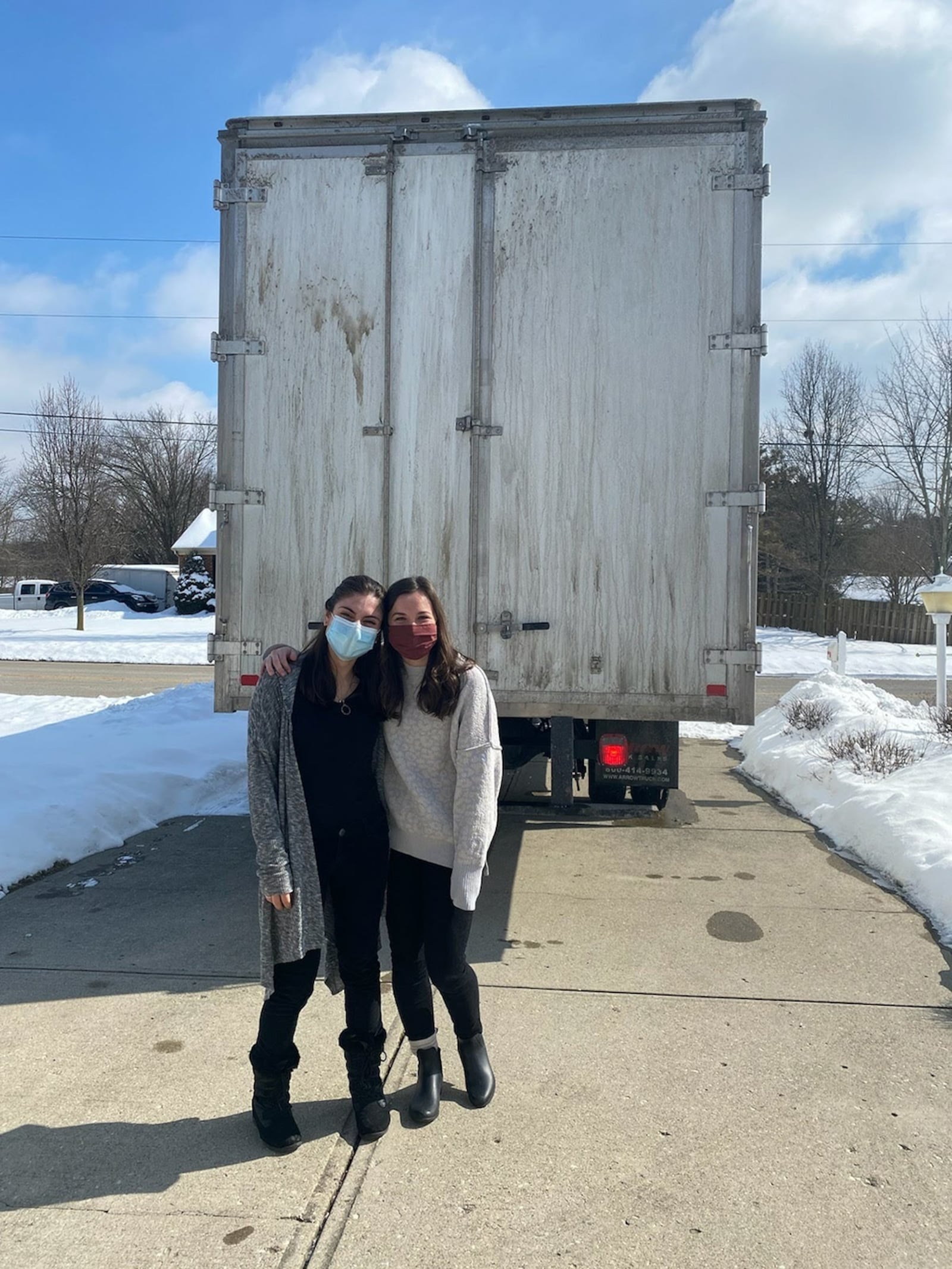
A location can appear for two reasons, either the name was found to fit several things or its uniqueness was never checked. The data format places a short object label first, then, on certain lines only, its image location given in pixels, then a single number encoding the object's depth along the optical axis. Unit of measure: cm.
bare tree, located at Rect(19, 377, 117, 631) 3144
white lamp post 1114
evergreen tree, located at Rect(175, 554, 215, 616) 4000
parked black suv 4391
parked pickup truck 4588
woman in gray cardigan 292
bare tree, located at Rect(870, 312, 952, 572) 2588
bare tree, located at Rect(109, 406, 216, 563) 5422
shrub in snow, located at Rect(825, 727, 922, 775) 755
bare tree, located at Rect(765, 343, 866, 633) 3331
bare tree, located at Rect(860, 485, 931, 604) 3036
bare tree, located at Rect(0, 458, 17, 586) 5103
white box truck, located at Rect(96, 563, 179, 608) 4697
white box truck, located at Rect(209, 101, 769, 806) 487
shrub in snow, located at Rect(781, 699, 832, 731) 982
